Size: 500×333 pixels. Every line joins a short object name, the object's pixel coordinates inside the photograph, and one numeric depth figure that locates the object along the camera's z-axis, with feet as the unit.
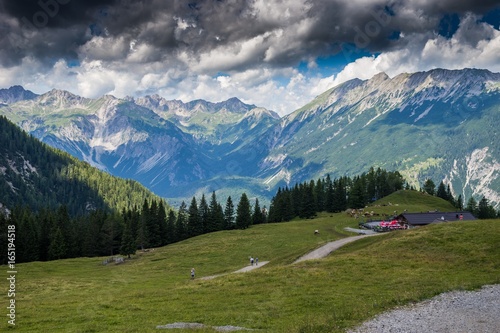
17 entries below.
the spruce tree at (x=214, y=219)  483.10
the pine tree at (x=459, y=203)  614.17
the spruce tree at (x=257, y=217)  540.11
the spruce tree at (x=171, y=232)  461.78
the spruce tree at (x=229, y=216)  502.99
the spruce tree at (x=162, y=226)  451.53
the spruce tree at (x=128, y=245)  335.47
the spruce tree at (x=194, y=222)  475.31
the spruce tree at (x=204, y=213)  486.79
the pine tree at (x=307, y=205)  515.91
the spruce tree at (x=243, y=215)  469.16
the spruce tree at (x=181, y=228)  471.21
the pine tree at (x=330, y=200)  552.41
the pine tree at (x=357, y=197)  536.01
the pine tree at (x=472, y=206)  596.54
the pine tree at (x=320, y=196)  571.60
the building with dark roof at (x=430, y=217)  343.09
